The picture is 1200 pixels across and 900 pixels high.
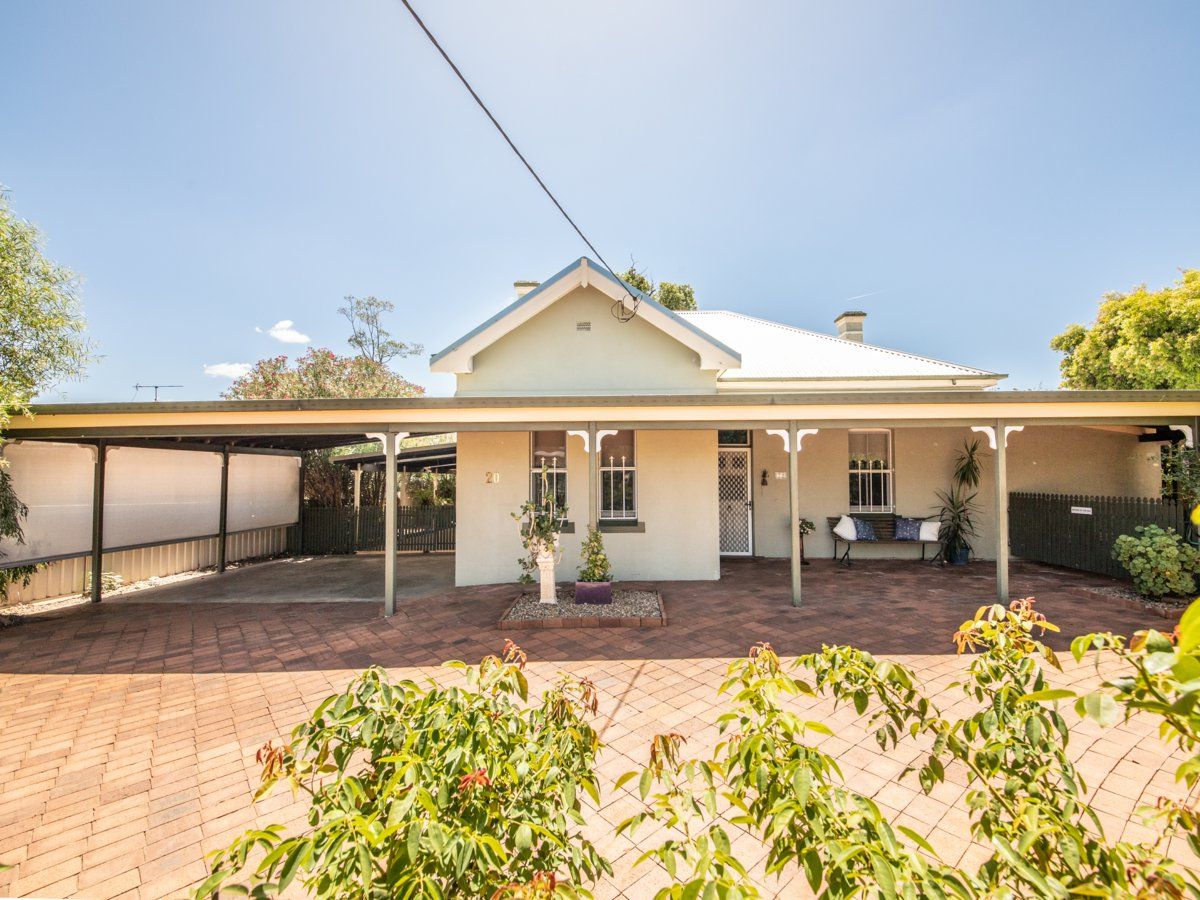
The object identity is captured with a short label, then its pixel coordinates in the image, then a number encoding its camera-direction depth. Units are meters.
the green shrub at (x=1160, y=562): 6.89
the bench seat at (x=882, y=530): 10.46
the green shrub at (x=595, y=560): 7.57
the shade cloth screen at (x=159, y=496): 9.30
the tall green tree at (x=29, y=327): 6.99
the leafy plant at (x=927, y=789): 1.07
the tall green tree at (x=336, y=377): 14.60
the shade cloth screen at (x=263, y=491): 12.00
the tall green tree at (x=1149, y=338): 17.84
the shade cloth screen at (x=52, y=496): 7.77
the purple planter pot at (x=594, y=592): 7.48
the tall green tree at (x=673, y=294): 23.94
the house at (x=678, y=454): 9.22
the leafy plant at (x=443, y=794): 1.11
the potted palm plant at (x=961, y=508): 10.41
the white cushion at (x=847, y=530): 10.32
